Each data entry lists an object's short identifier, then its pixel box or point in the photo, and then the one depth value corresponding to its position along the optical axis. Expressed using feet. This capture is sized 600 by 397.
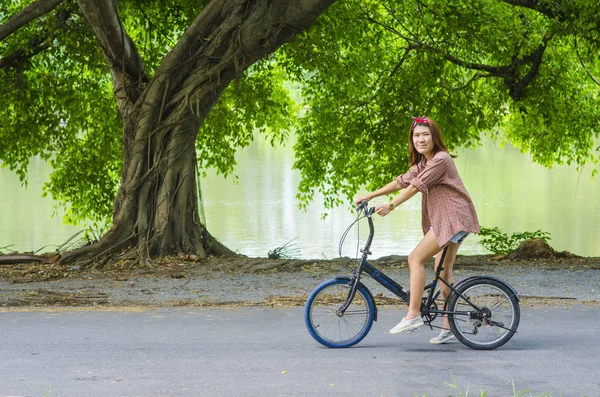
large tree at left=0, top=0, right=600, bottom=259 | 42.60
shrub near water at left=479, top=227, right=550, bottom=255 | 54.34
